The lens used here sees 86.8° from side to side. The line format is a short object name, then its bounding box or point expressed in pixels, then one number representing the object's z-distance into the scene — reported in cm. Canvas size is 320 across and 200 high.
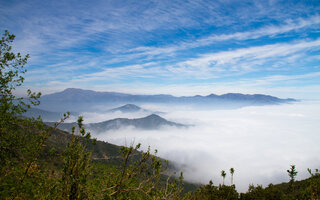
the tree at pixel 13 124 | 1125
